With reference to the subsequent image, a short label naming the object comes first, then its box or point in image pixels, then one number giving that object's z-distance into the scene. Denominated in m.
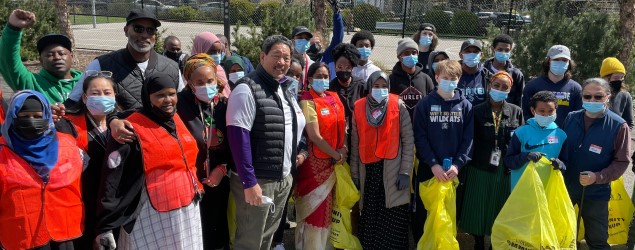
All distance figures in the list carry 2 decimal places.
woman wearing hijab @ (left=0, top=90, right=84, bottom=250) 2.99
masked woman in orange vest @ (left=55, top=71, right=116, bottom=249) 3.45
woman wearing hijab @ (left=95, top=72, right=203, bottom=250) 3.24
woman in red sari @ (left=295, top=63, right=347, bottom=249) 4.57
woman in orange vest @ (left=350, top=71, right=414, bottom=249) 4.57
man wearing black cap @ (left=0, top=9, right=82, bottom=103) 3.94
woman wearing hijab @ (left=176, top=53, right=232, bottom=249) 3.78
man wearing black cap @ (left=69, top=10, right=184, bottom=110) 3.99
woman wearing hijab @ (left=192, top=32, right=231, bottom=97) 5.79
